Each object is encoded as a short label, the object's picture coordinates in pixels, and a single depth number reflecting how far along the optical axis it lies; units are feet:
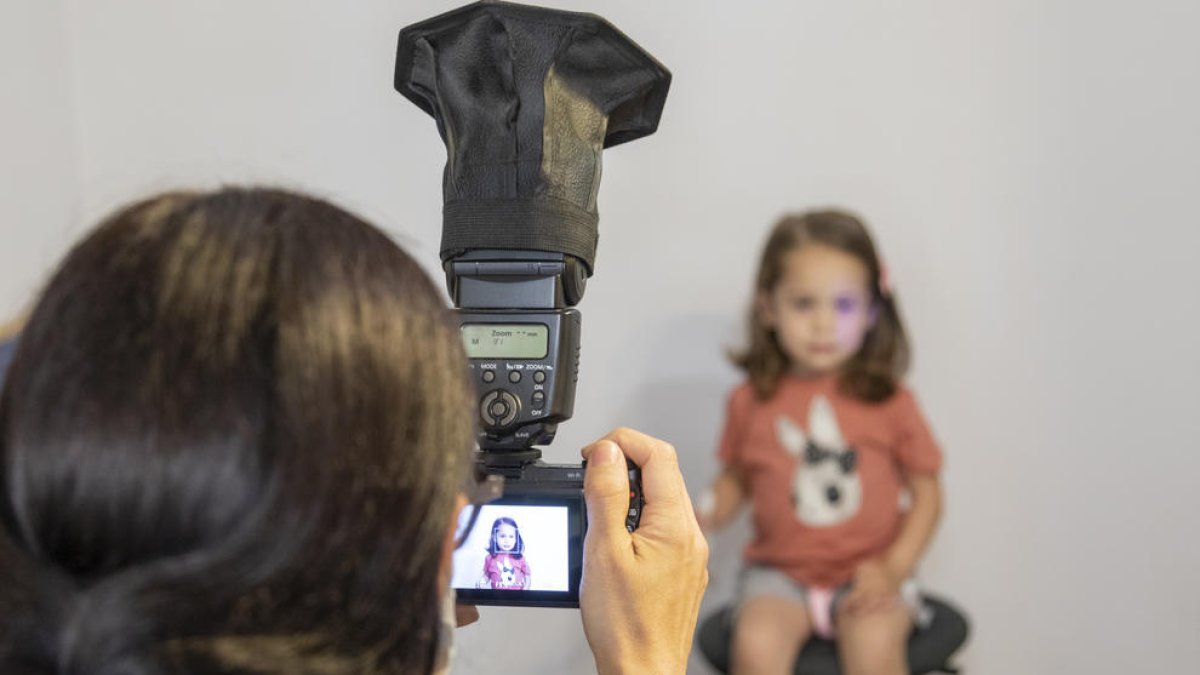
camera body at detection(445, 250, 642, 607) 2.57
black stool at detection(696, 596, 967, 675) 5.32
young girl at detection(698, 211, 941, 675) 5.96
